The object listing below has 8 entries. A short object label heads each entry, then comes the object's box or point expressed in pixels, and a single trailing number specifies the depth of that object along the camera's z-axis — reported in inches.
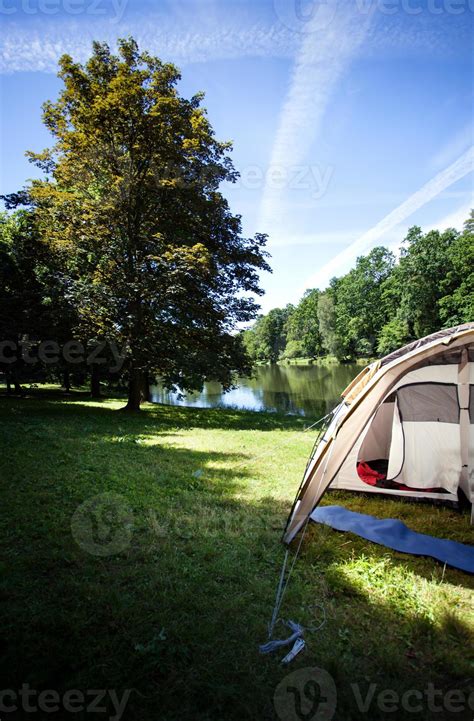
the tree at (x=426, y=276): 1579.7
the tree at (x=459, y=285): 1406.3
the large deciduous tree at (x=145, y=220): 524.1
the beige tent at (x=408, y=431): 163.3
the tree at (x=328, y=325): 2426.8
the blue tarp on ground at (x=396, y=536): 149.6
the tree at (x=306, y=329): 2989.7
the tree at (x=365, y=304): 2154.3
